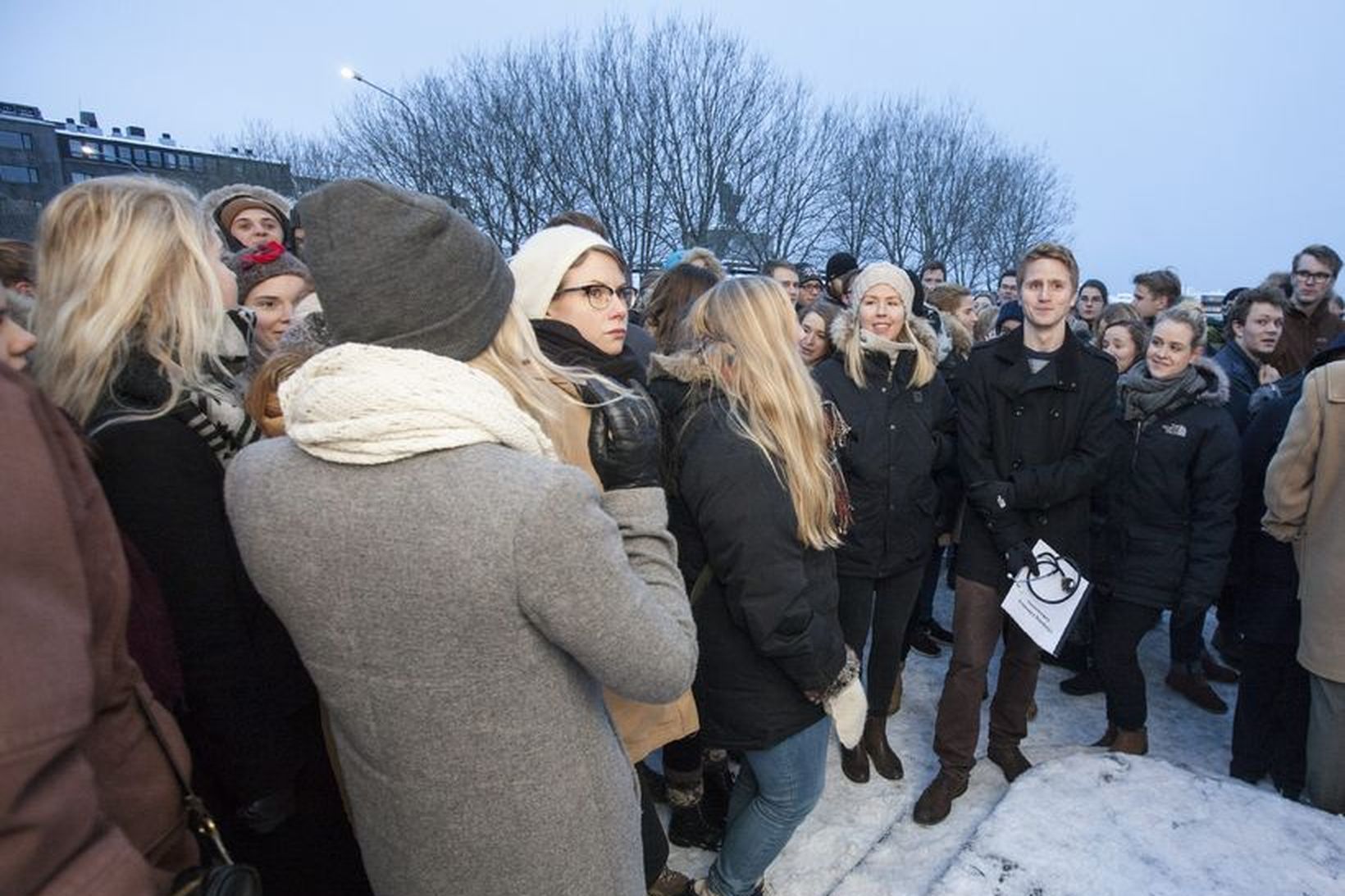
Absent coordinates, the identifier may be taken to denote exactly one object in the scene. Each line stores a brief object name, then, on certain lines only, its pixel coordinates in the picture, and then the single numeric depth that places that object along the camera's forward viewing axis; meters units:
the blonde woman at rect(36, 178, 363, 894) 1.54
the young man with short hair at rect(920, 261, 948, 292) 9.32
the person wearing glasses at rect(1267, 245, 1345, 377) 4.96
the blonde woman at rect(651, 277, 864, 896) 2.05
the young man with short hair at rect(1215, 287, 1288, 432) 4.36
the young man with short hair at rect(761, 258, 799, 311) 6.79
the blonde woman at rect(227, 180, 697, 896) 1.06
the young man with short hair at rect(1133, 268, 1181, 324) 5.82
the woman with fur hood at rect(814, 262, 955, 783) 3.14
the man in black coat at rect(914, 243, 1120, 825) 3.02
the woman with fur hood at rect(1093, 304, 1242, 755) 3.23
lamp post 19.62
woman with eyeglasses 1.90
